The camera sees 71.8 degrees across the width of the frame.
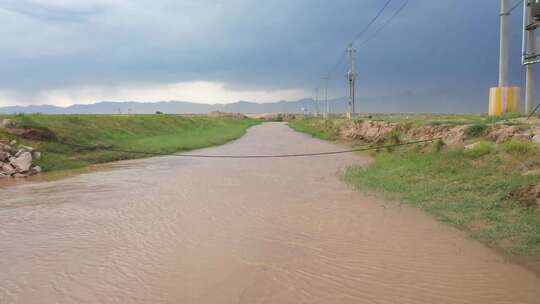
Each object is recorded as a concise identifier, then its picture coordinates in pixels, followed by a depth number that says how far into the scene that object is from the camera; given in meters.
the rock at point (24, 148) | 14.22
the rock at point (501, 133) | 10.65
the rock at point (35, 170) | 13.72
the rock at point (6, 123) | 15.47
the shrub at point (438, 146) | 12.45
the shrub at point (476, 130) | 12.06
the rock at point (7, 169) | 13.15
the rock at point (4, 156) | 13.46
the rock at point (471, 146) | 10.68
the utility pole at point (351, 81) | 44.20
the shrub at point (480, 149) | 10.19
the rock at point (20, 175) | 13.23
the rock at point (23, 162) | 13.47
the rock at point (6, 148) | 13.53
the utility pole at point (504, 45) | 17.84
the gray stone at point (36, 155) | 14.47
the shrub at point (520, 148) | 8.96
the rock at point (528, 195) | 6.78
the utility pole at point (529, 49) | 16.05
